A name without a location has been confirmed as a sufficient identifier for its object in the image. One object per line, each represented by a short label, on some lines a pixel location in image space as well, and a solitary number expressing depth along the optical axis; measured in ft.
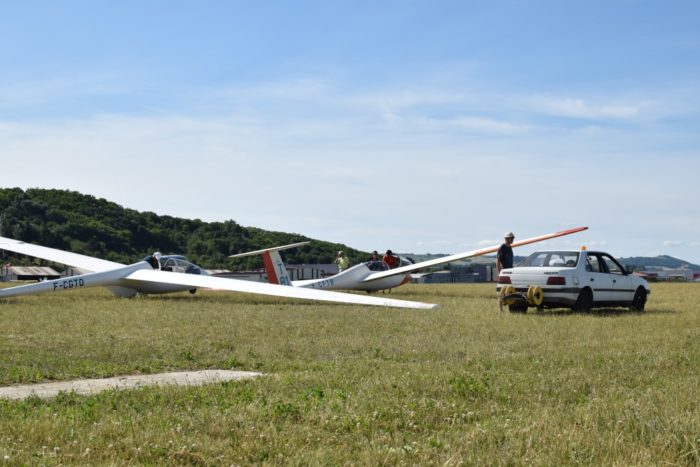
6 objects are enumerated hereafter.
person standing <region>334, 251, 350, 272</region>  102.53
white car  56.24
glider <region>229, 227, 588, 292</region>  88.99
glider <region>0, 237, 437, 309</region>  66.80
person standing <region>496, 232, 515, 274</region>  65.16
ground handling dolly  55.77
